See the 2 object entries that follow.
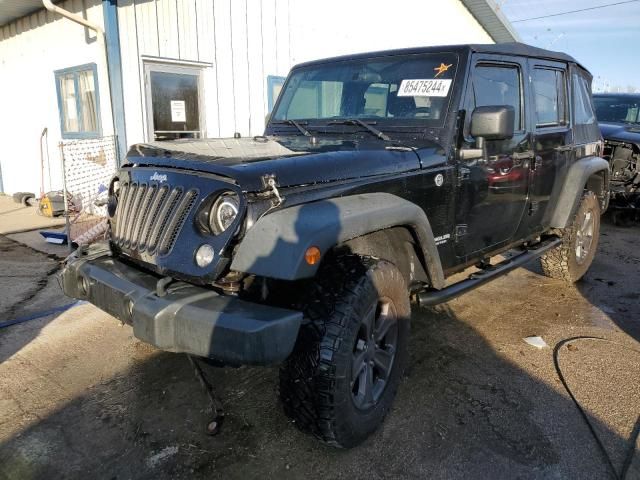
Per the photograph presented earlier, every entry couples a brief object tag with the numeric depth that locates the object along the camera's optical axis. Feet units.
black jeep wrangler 6.89
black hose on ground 7.75
